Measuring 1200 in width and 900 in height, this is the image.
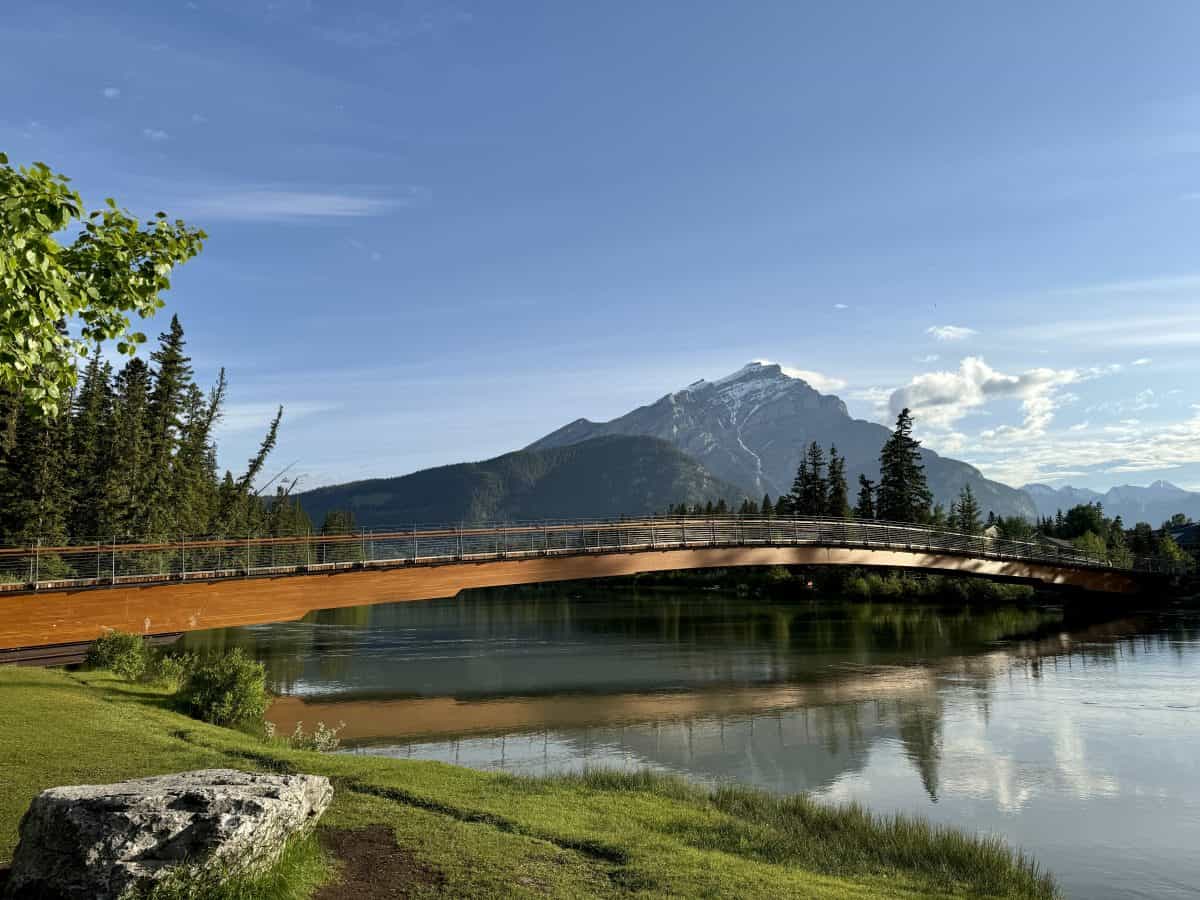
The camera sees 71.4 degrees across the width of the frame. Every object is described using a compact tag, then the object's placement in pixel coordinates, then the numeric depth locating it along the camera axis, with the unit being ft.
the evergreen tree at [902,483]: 312.09
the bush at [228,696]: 77.87
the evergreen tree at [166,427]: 202.39
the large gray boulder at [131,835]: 26.00
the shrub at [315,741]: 69.65
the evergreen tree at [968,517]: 328.74
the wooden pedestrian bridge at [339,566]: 104.33
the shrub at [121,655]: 94.58
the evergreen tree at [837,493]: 352.87
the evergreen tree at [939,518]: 320.93
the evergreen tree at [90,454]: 188.14
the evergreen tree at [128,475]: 187.01
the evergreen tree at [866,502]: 346.78
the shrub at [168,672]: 94.02
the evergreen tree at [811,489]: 362.12
